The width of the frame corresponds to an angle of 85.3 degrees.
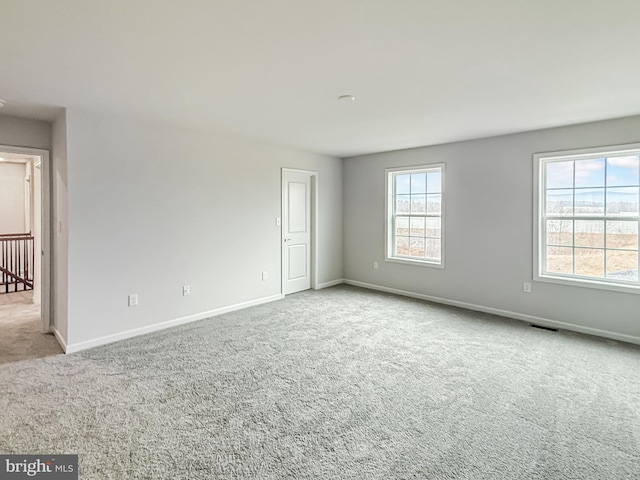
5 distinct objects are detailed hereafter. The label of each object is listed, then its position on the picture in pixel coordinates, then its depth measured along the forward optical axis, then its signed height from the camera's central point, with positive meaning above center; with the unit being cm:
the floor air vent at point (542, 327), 412 -109
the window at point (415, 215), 540 +35
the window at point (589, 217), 383 +24
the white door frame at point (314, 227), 603 +16
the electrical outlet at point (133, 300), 386 -72
